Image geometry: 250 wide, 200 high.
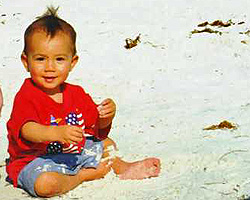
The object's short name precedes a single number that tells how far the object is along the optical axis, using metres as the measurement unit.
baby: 2.41
